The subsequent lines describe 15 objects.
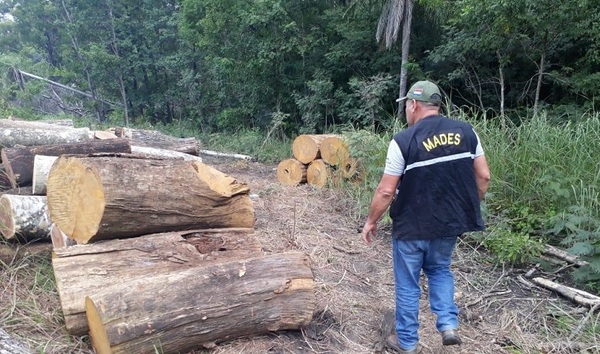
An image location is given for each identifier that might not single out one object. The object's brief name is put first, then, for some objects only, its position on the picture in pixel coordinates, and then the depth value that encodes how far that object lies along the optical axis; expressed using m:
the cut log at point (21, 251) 3.82
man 2.76
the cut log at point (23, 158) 4.86
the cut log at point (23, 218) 3.90
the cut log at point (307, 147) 7.61
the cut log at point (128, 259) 2.76
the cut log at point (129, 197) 3.32
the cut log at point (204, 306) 2.51
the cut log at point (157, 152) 6.84
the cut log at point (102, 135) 7.00
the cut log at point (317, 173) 7.41
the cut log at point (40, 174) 4.44
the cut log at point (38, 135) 5.61
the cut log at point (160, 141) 7.66
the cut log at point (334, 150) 7.02
